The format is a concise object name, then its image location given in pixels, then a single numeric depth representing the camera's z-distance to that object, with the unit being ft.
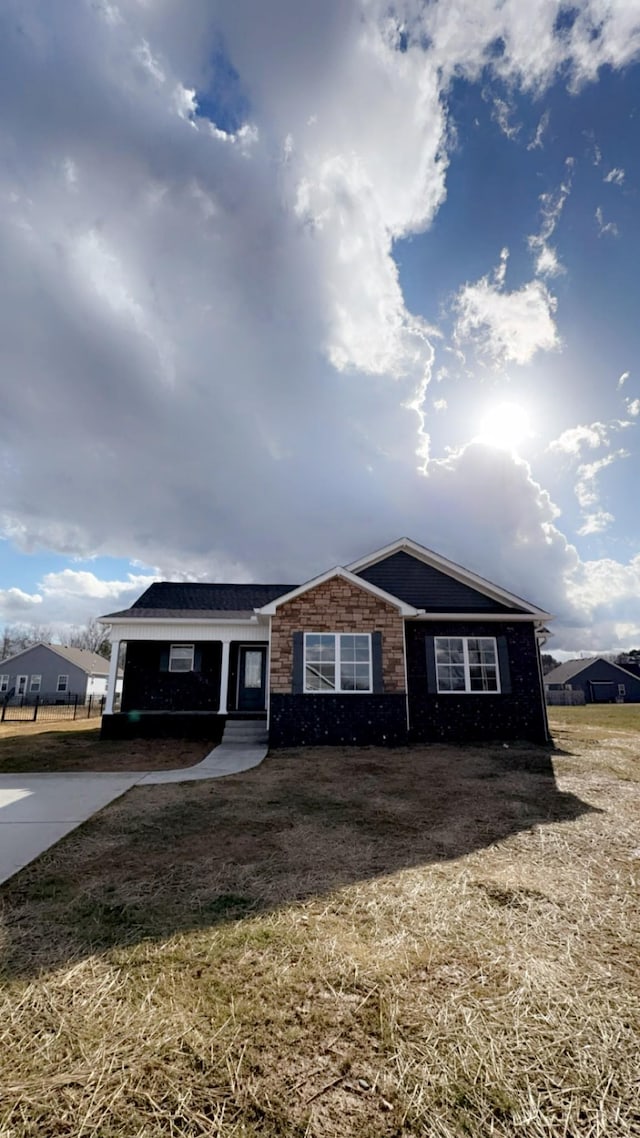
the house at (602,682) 169.48
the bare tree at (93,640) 204.49
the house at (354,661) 38.34
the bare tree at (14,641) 233.14
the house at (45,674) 131.34
